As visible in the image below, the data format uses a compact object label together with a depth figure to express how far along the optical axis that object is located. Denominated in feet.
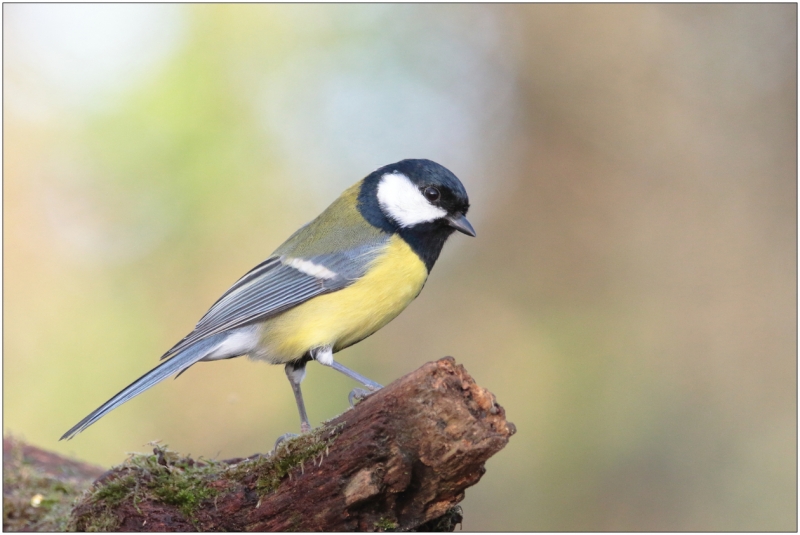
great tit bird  20.34
